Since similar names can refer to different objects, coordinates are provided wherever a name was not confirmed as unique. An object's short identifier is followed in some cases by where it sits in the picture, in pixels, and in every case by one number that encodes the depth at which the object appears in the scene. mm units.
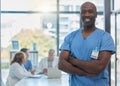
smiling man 1805
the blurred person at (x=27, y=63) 5703
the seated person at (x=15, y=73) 4252
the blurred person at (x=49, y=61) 5202
